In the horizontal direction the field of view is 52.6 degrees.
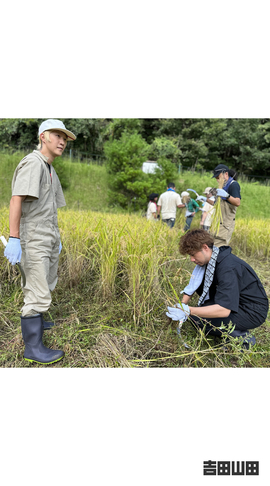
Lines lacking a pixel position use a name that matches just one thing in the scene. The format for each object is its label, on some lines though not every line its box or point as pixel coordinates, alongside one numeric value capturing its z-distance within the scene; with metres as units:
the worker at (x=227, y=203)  2.98
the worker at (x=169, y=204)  4.93
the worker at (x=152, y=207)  5.06
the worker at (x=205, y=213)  4.90
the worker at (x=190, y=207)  5.38
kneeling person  1.68
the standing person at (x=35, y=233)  1.60
